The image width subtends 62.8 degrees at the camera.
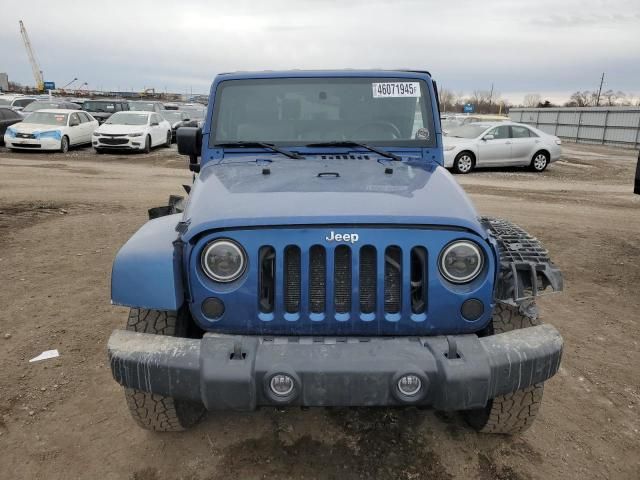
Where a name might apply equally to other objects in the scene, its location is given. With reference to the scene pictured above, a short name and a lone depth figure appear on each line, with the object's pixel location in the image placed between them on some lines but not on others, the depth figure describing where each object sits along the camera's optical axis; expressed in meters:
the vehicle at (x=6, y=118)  18.48
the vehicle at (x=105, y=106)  24.39
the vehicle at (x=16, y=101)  26.65
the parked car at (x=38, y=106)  20.33
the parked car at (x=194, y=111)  25.95
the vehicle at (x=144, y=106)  23.20
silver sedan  15.17
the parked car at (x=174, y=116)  22.44
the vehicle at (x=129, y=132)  17.23
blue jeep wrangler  2.20
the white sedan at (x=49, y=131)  16.59
